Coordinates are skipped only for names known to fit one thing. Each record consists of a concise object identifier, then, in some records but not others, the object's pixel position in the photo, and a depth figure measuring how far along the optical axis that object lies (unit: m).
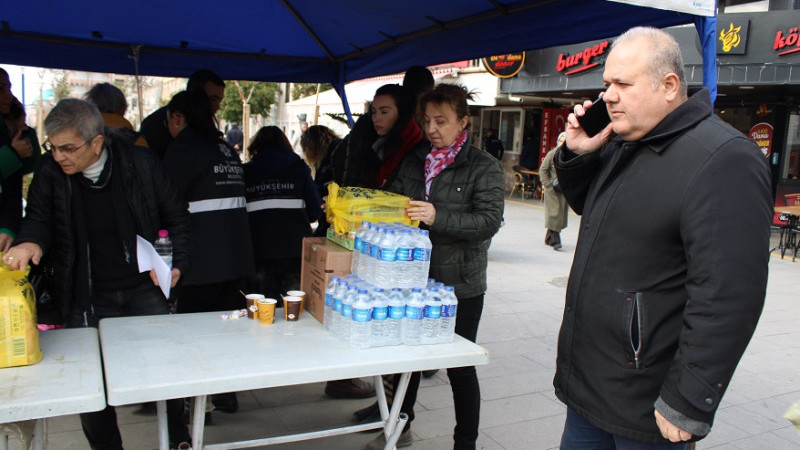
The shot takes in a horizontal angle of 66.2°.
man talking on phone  1.58
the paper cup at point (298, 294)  2.82
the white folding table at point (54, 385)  1.82
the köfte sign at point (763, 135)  12.52
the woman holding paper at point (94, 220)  2.57
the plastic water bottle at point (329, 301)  2.59
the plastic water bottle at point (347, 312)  2.41
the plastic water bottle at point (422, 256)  2.50
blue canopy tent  3.52
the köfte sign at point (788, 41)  10.55
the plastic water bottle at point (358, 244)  2.62
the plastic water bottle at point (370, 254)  2.51
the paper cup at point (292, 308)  2.75
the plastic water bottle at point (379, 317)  2.38
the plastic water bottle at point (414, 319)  2.41
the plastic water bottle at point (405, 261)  2.47
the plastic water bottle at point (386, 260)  2.45
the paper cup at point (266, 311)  2.69
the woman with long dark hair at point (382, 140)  3.51
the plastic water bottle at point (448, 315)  2.48
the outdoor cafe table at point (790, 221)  9.41
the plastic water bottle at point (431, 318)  2.44
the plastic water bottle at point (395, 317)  2.40
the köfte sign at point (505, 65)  14.87
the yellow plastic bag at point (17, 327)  2.04
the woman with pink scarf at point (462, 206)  2.90
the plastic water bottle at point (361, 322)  2.35
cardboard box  2.72
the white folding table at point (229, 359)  2.03
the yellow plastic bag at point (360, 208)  2.79
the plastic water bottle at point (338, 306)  2.48
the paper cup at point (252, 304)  2.77
